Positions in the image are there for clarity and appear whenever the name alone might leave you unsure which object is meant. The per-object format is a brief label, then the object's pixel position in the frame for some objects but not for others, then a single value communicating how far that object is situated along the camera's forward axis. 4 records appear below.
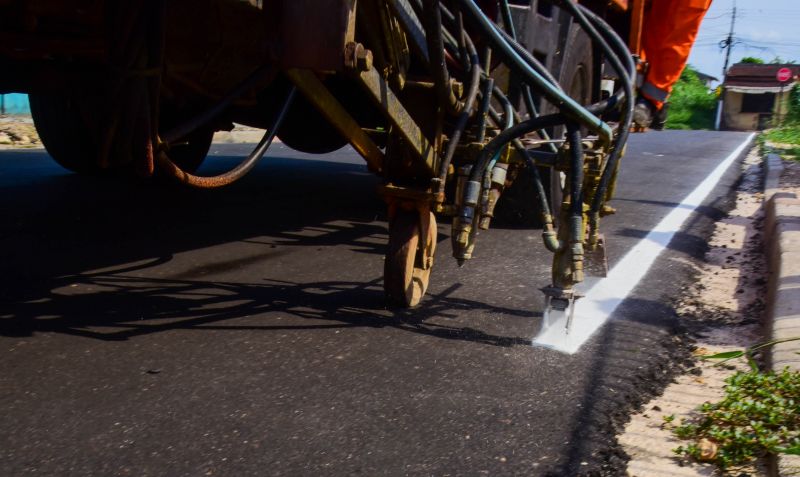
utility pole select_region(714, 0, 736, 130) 89.93
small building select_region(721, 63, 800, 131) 44.22
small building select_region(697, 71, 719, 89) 78.07
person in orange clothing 6.69
